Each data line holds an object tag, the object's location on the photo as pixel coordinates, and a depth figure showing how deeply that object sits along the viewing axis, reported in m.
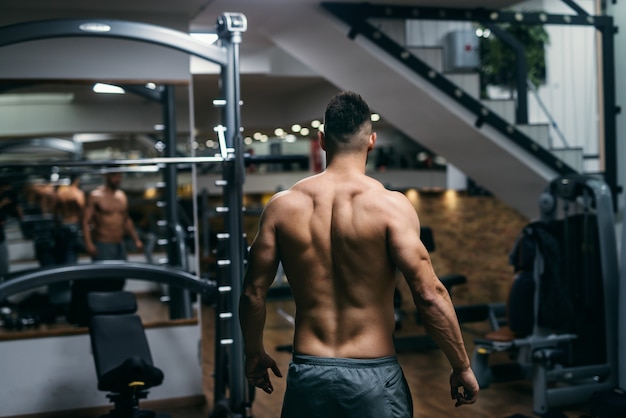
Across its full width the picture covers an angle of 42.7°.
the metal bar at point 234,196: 3.99
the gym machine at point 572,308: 4.66
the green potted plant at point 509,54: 6.38
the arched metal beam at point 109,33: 3.56
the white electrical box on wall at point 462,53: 5.70
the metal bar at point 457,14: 5.36
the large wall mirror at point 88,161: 5.06
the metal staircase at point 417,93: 5.43
